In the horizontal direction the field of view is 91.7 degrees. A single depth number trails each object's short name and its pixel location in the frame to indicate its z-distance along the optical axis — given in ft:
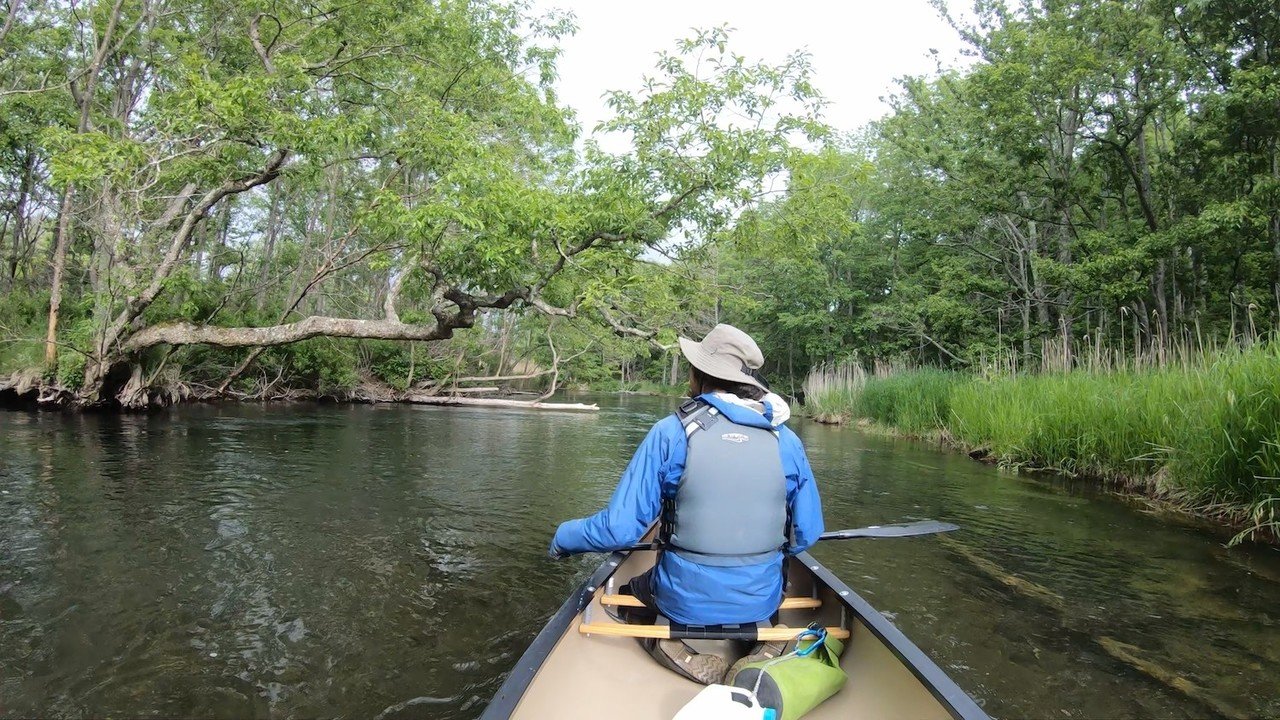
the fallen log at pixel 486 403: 68.54
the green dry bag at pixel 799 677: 6.57
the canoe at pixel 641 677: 6.69
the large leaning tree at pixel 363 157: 31.24
